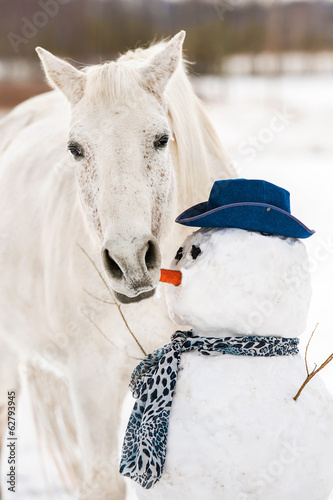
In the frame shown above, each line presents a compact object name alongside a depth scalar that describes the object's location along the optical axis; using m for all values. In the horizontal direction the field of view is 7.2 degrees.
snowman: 6.00
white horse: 6.13
